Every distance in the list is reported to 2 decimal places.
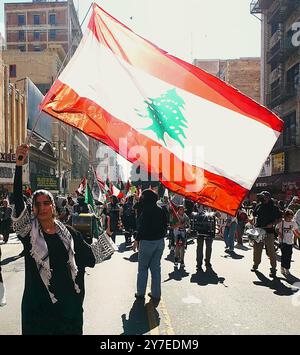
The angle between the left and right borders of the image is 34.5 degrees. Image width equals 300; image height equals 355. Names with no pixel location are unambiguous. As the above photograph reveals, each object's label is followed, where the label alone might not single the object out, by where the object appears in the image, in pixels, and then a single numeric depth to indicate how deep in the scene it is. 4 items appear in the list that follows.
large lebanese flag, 5.34
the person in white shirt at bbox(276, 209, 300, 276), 10.59
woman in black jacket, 3.79
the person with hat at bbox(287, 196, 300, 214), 15.29
